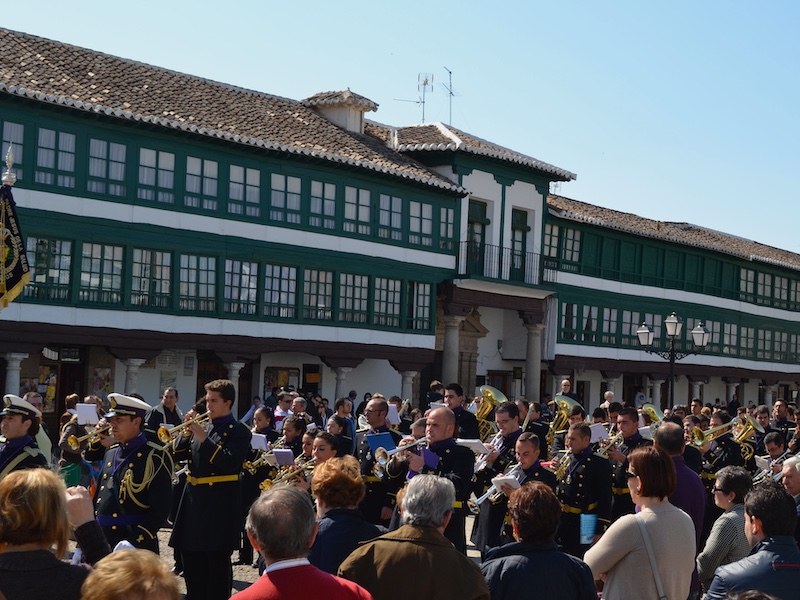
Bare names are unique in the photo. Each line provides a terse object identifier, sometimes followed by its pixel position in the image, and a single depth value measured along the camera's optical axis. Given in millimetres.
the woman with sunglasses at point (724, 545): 7082
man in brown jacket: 5172
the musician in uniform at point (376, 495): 10281
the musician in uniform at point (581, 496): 9672
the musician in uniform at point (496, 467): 9828
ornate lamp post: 24812
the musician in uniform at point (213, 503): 9234
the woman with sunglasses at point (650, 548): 6141
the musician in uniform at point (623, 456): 10382
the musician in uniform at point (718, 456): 13414
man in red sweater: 4363
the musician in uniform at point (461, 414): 13648
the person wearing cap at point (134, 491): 8109
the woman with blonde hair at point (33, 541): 4223
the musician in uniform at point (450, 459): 8922
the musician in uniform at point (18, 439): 8422
